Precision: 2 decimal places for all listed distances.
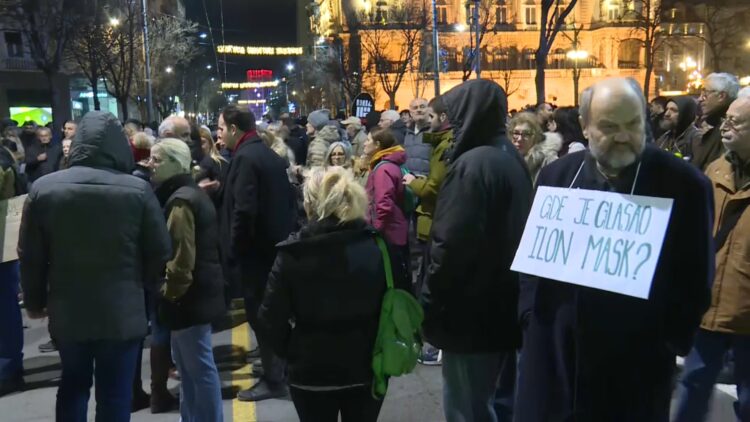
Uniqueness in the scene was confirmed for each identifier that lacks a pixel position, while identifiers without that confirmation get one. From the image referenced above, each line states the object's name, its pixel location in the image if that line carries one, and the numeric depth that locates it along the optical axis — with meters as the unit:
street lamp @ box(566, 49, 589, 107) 66.62
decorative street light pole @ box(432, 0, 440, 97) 32.81
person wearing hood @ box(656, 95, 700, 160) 7.60
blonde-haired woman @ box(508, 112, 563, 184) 5.56
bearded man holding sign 2.55
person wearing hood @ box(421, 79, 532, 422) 3.42
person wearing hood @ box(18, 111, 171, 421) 3.77
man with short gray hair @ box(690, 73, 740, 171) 5.52
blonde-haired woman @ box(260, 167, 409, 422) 3.31
